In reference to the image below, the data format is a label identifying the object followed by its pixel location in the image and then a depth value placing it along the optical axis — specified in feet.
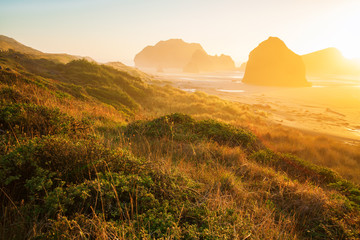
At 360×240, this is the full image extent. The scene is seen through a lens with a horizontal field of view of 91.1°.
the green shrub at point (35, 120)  13.34
